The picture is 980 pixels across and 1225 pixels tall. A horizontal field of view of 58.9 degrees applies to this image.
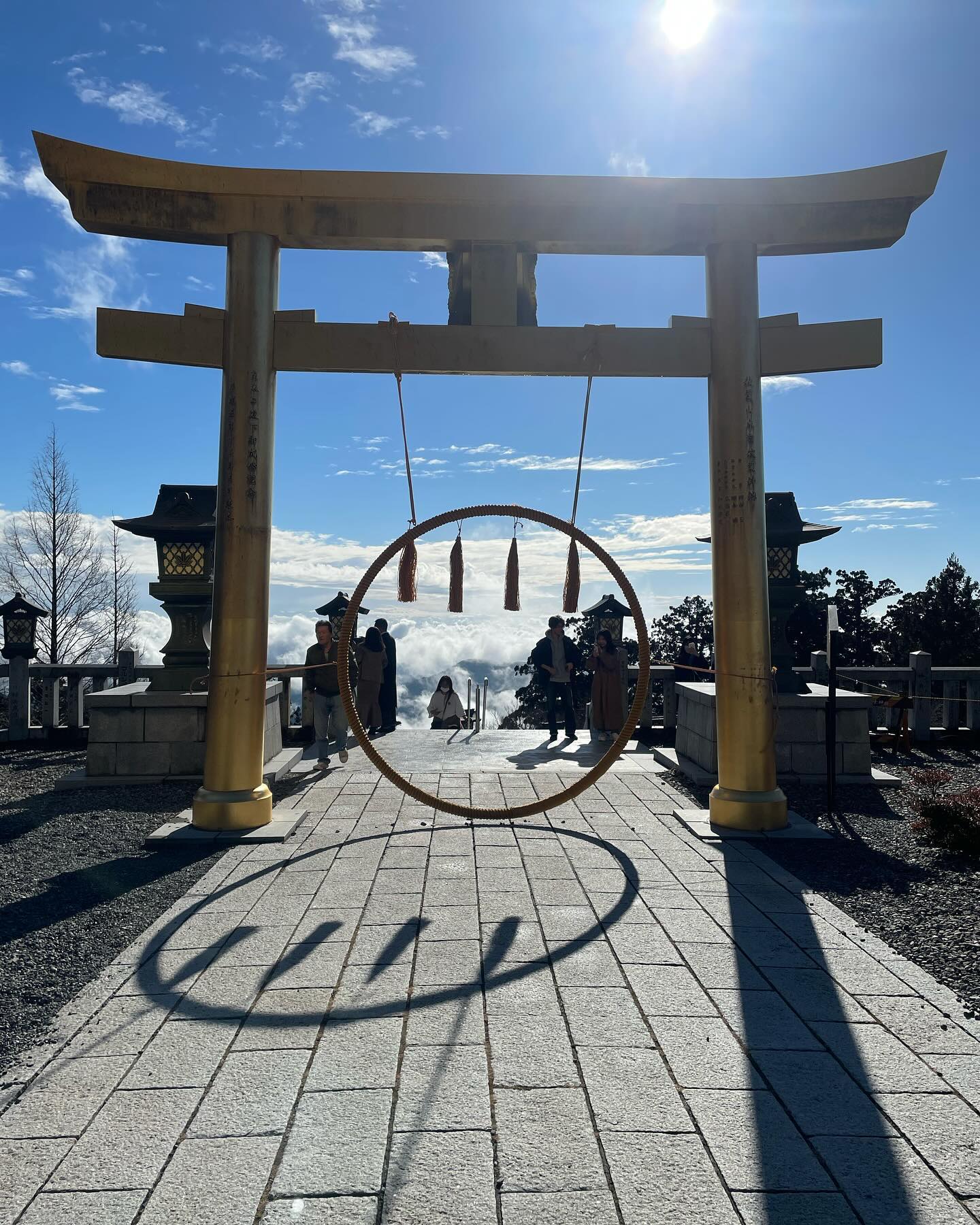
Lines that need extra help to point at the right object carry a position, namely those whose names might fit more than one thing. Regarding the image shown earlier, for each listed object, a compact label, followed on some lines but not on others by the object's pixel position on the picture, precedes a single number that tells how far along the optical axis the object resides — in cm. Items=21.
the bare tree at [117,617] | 2345
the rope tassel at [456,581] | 628
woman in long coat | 1116
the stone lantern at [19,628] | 1178
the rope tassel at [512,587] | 639
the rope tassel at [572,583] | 607
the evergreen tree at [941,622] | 2612
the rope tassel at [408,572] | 609
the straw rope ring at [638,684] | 538
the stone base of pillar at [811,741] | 844
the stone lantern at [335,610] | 1197
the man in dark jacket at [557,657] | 1105
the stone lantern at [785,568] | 933
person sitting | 1362
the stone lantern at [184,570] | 934
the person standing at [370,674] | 1202
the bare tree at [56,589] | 2152
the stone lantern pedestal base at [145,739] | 844
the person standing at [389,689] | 1243
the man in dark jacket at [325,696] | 916
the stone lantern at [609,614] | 1291
